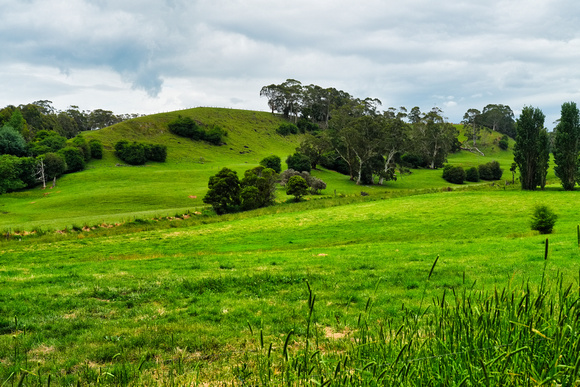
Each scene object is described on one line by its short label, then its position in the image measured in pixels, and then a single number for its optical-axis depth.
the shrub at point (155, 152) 97.94
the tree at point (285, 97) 166.62
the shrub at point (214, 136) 128.62
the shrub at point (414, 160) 112.38
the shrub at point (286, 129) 157.88
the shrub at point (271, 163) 86.81
